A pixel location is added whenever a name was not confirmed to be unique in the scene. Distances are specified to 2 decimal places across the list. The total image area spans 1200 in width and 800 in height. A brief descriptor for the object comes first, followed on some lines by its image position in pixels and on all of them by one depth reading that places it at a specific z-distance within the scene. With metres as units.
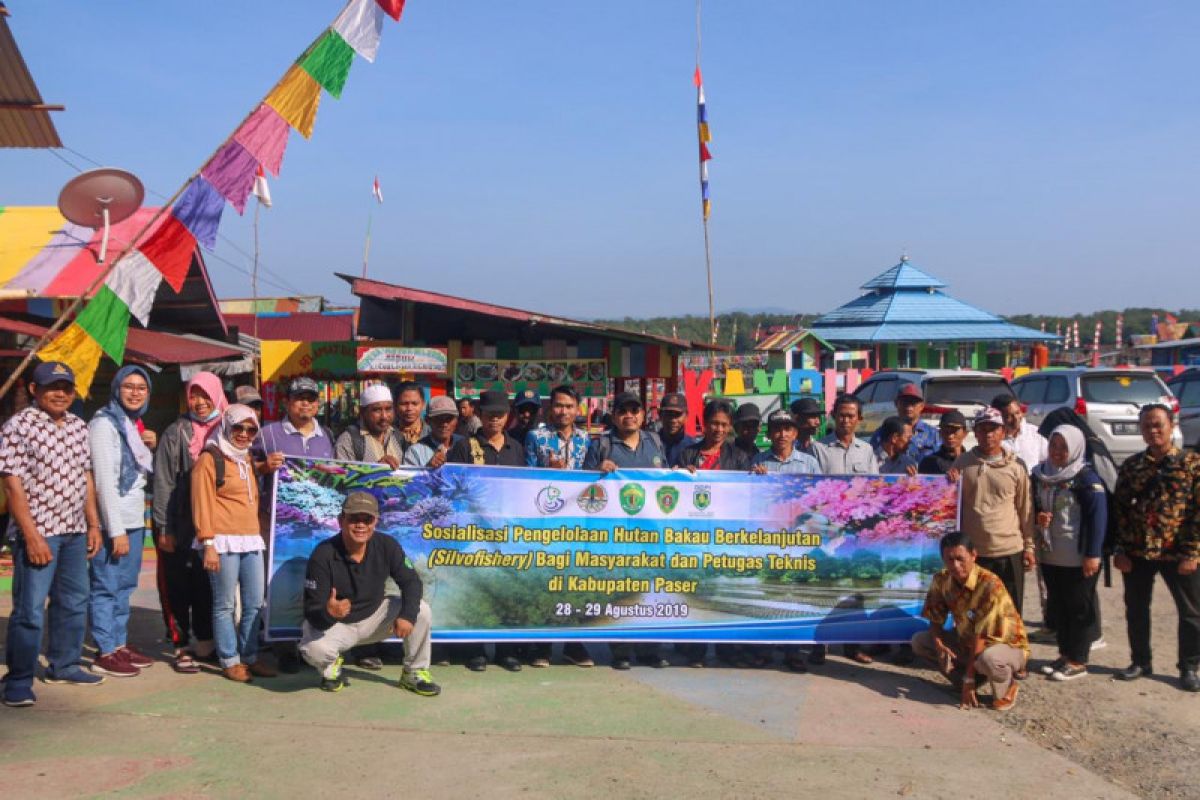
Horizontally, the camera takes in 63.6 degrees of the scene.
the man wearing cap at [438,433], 5.91
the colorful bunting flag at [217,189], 6.26
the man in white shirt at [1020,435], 6.64
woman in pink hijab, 5.55
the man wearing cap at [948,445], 6.21
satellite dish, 8.36
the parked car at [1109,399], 13.73
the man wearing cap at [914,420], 6.80
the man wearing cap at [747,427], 6.61
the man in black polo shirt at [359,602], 5.09
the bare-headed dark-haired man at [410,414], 6.13
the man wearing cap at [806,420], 6.61
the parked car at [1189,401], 15.62
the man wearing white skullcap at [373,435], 5.87
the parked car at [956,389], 13.31
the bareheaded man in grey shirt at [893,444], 6.56
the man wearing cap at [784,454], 6.05
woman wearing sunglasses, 5.27
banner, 5.66
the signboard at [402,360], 14.62
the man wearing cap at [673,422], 6.68
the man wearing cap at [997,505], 5.77
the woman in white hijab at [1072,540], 5.75
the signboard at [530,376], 15.11
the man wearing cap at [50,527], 4.84
